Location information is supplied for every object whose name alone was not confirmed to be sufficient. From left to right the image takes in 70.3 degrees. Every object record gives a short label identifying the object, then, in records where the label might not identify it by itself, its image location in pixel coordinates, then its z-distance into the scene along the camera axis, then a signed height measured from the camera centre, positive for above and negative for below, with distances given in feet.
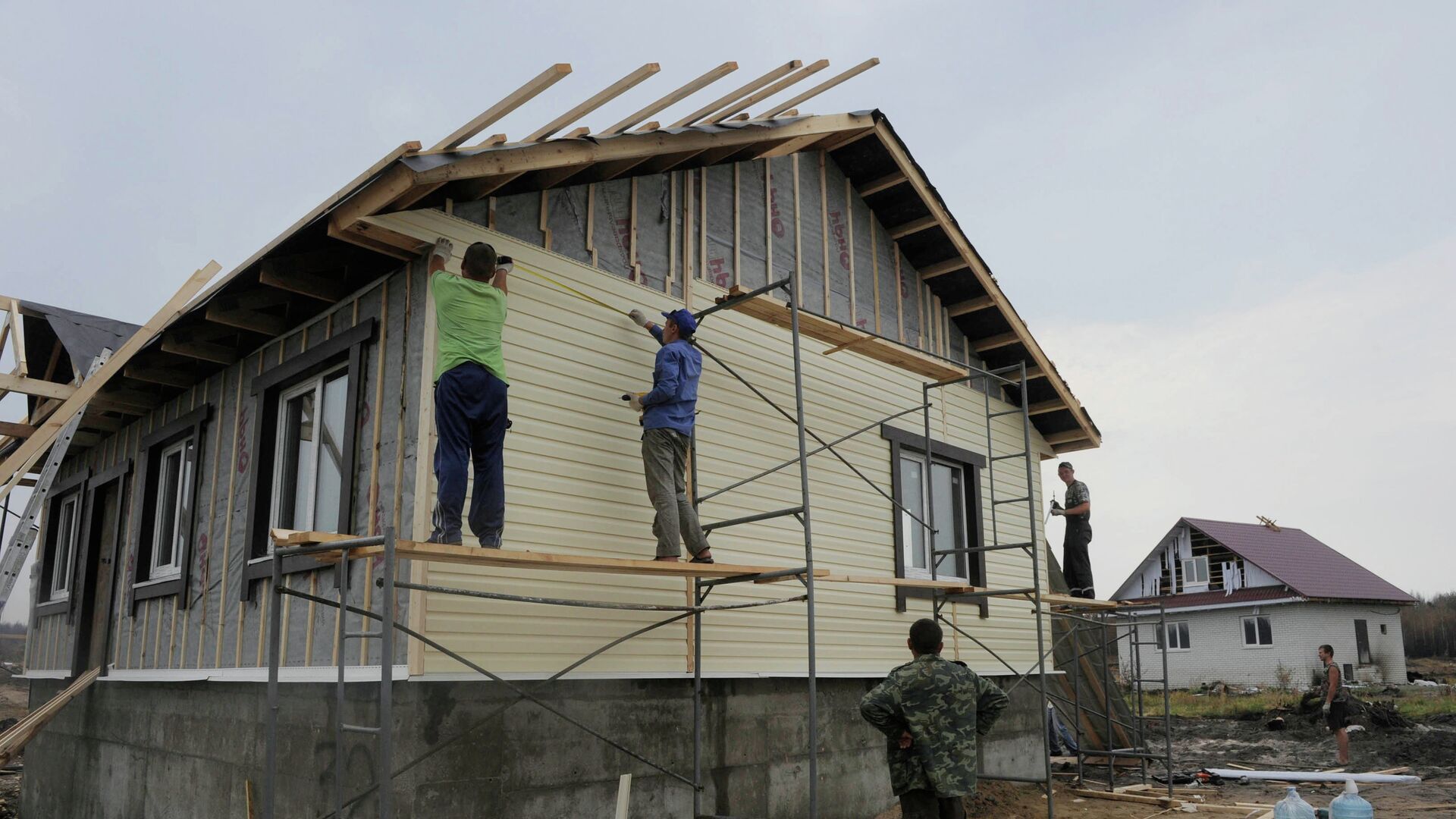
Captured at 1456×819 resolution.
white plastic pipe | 45.19 -6.46
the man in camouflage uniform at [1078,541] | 41.75 +3.50
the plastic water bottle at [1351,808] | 28.81 -5.03
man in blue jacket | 23.63 +4.35
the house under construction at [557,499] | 21.84 +3.58
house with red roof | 113.70 +2.22
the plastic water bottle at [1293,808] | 28.27 -4.86
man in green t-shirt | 19.80 +4.31
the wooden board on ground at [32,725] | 32.58 -3.08
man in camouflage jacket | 20.76 -1.94
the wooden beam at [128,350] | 27.07 +7.20
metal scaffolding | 17.24 +0.27
